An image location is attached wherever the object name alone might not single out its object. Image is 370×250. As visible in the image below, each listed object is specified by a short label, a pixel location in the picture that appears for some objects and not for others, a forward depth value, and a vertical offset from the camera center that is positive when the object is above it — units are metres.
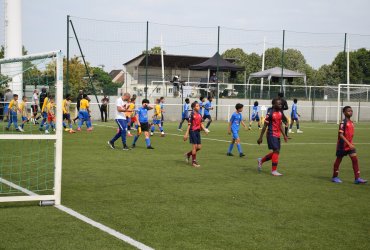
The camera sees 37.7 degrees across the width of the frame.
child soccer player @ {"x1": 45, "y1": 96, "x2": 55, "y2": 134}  13.11 -0.63
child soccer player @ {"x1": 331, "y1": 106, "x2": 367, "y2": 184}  11.79 -0.83
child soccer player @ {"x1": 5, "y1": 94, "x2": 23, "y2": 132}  20.30 -0.51
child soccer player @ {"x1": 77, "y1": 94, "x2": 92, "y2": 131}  26.38 -0.53
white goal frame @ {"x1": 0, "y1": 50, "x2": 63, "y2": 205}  8.70 -0.62
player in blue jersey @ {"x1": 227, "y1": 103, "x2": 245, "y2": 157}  16.72 -0.73
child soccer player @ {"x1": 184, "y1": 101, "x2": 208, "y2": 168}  14.38 -0.75
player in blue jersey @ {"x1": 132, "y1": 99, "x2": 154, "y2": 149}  19.58 -0.70
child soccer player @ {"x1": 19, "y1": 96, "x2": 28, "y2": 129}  19.24 -0.49
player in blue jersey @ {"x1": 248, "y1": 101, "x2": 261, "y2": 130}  33.20 -0.71
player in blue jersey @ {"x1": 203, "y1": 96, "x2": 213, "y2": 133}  29.59 -0.38
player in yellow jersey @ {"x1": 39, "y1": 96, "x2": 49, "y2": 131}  20.71 -0.87
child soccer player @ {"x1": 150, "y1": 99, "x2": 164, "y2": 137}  25.05 -0.78
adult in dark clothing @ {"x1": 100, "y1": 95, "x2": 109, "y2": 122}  35.91 -0.51
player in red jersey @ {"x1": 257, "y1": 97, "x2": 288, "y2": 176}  12.95 -0.62
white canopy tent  46.00 +2.46
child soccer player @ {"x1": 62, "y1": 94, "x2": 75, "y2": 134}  25.83 -0.58
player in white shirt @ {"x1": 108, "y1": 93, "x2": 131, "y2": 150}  17.77 -0.51
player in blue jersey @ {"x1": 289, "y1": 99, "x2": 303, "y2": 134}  29.54 -0.63
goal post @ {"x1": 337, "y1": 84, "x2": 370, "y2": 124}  43.06 +0.69
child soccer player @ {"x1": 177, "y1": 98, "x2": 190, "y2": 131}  29.05 -0.61
